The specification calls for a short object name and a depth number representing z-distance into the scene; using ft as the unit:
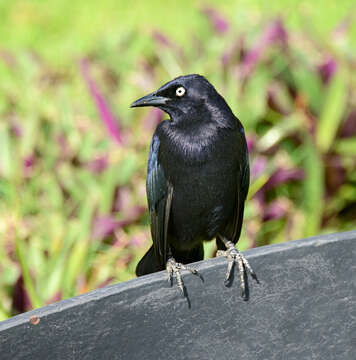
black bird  14.03
